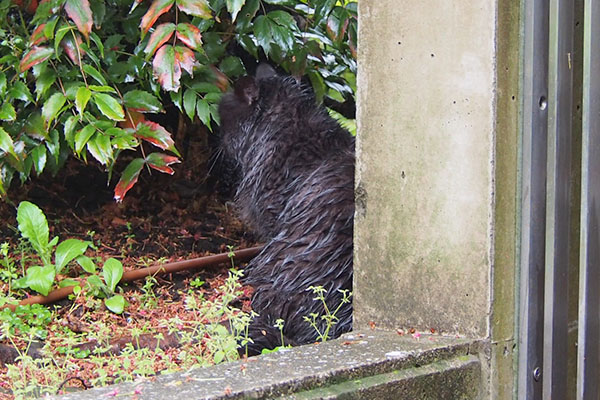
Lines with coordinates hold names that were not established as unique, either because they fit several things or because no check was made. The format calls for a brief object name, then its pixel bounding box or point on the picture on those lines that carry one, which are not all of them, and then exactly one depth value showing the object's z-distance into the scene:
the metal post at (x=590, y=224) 4.61
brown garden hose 7.53
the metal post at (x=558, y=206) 4.63
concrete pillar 4.67
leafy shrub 6.39
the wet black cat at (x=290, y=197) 6.61
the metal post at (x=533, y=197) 4.64
